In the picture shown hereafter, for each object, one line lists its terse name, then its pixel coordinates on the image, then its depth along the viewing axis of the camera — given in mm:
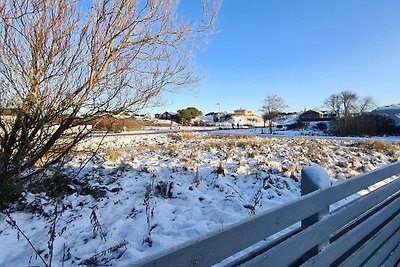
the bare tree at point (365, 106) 47047
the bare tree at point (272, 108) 42000
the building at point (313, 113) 67062
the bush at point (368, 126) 28445
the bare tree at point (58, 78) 3818
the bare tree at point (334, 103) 50694
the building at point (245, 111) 91594
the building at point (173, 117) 63653
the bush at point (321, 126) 35494
